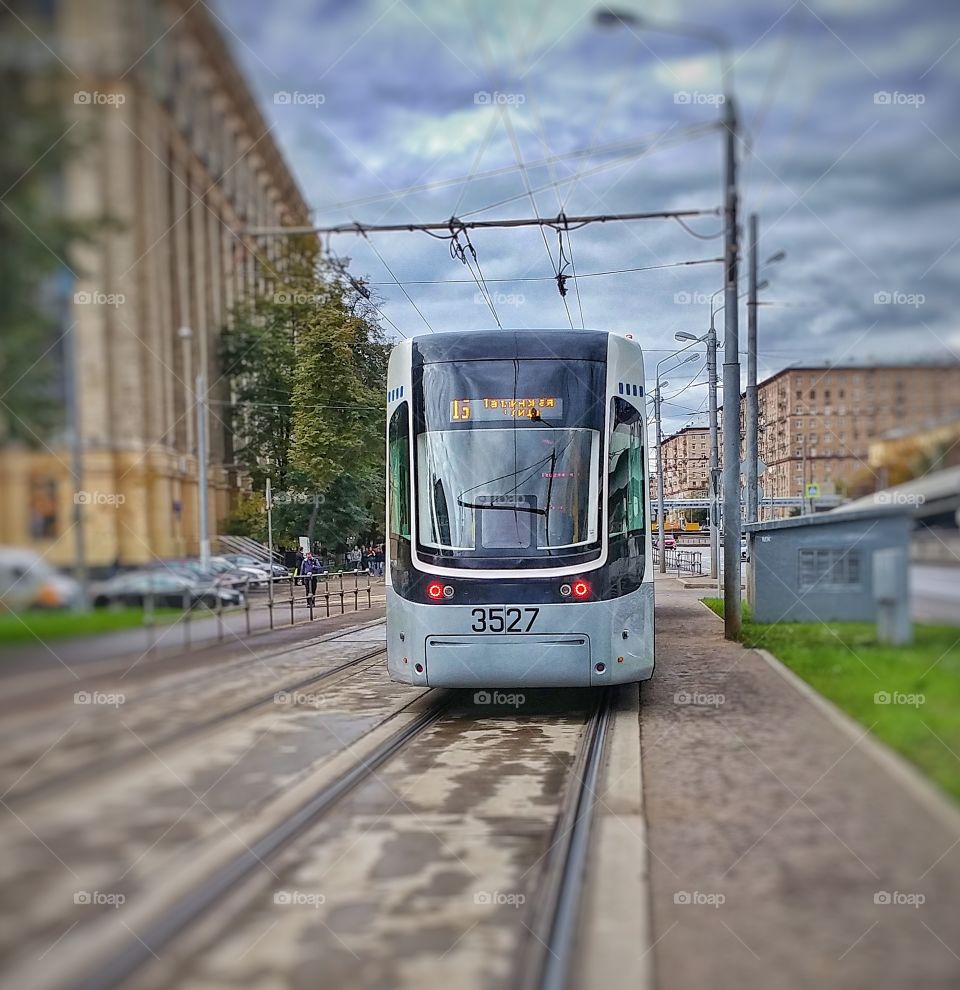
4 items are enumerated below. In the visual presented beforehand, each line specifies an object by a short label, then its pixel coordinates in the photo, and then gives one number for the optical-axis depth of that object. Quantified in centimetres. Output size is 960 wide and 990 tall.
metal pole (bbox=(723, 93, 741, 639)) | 1110
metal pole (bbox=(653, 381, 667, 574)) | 1194
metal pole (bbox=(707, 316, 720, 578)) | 1163
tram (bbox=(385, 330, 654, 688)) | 649
